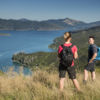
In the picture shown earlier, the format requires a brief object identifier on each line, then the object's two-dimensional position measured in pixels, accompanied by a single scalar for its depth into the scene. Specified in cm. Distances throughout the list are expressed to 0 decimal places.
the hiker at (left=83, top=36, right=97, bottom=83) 596
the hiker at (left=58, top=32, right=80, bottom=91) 454
